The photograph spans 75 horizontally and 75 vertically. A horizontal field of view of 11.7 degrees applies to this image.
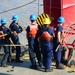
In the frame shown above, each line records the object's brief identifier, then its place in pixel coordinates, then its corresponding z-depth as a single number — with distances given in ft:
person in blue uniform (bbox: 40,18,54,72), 33.58
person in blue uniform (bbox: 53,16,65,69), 34.14
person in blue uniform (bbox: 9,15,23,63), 36.50
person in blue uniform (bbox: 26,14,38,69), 35.19
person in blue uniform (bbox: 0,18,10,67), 36.50
